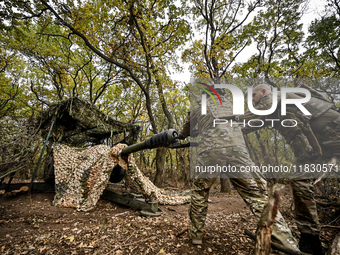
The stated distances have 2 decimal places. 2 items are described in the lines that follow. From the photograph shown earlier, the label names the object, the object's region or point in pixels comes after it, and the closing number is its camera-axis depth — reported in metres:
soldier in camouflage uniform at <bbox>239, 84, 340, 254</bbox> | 2.29
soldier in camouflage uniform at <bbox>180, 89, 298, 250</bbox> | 2.25
